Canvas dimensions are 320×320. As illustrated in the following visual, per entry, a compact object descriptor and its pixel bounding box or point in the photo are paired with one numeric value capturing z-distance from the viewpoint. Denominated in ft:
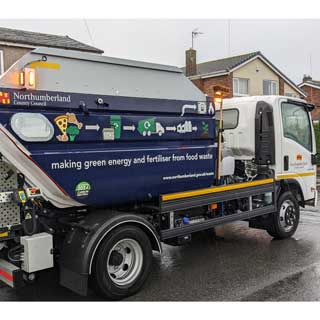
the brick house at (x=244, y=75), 82.89
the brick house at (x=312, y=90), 105.78
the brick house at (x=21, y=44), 57.98
